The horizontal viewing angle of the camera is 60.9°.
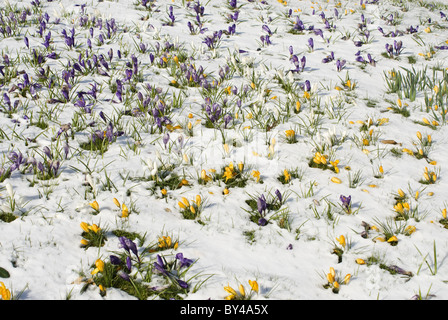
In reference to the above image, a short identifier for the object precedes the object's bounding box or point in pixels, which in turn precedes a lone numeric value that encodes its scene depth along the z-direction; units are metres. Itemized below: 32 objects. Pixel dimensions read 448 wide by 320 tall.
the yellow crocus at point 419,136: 5.20
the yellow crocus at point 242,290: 3.12
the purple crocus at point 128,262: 3.28
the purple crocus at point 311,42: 8.15
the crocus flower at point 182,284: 3.16
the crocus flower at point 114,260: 3.29
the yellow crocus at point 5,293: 2.91
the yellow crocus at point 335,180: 4.55
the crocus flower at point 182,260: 3.30
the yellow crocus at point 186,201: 4.01
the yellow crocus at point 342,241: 3.59
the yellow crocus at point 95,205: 3.91
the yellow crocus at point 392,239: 3.69
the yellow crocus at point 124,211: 3.91
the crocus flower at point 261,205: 3.96
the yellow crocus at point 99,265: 3.16
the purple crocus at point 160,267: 3.22
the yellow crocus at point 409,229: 3.81
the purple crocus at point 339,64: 7.29
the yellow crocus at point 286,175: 4.50
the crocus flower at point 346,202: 4.07
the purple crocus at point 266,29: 8.66
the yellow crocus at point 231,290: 3.11
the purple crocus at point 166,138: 4.87
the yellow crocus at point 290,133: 5.25
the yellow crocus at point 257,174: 4.50
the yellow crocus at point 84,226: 3.57
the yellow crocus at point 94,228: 3.61
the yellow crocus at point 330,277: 3.27
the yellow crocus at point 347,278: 3.29
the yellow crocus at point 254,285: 3.12
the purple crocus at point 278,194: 4.13
